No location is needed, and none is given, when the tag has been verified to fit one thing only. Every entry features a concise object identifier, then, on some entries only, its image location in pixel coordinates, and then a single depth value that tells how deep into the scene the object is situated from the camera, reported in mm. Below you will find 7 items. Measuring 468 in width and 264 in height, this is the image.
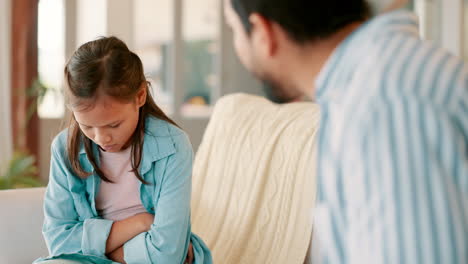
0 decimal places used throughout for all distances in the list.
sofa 1679
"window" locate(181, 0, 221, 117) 5902
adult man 625
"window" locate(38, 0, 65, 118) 5344
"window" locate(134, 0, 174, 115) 5738
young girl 1370
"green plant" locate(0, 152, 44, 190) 3448
